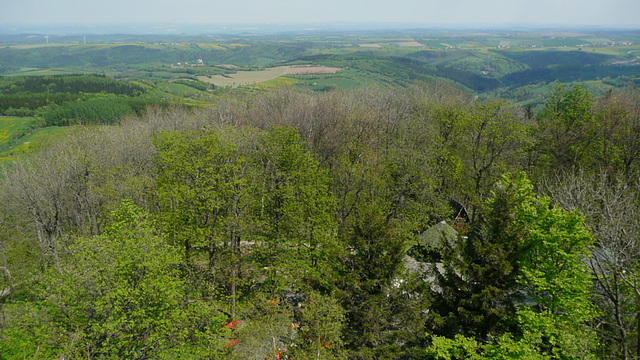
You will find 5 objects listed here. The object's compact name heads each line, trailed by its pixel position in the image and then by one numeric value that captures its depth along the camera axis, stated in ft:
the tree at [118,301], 51.01
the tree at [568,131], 118.21
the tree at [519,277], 52.85
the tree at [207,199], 78.28
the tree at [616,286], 49.34
